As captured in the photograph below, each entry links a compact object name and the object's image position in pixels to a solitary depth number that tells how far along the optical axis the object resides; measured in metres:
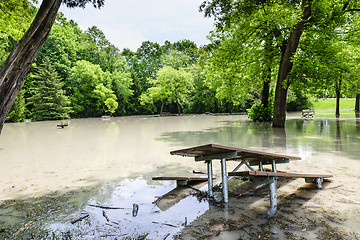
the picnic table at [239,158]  3.08
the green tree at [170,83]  39.38
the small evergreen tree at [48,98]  35.94
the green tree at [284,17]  10.45
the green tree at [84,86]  42.00
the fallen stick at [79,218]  3.13
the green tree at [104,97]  38.72
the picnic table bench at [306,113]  25.19
